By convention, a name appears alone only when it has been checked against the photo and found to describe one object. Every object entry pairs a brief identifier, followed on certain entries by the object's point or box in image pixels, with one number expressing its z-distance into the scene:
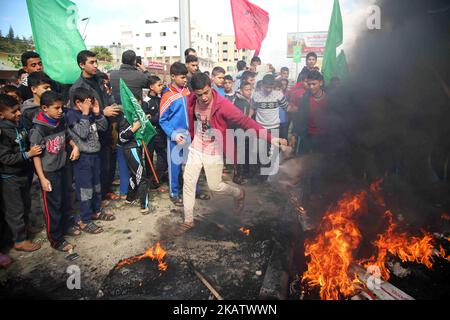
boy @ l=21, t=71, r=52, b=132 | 3.86
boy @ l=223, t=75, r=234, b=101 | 7.00
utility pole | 6.05
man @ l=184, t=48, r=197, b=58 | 5.98
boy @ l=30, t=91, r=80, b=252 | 3.46
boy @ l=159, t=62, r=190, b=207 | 4.63
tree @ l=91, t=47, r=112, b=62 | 49.03
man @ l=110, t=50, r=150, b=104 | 5.28
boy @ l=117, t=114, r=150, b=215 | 4.77
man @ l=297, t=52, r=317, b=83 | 7.73
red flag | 7.13
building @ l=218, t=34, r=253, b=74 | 103.00
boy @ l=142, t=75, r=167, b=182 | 5.30
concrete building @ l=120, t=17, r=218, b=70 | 76.06
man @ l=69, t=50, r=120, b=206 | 4.45
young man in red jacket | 4.01
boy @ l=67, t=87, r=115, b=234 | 3.95
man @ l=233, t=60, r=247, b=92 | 8.18
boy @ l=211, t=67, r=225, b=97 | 6.30
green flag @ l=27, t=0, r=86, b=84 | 4.52
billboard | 41.31
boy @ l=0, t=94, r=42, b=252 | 3.38
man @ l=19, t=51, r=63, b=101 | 4.65
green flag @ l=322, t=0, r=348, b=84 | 7.52
